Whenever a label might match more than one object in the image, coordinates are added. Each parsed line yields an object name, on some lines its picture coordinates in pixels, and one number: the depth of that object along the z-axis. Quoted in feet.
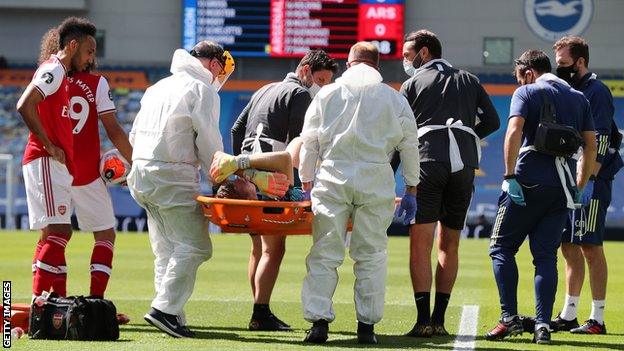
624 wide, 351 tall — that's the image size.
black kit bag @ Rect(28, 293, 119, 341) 58.59
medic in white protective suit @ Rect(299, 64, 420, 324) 60.03
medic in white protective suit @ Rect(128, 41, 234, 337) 60.75
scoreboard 213.05
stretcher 57.67
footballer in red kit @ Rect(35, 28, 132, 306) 66.44
